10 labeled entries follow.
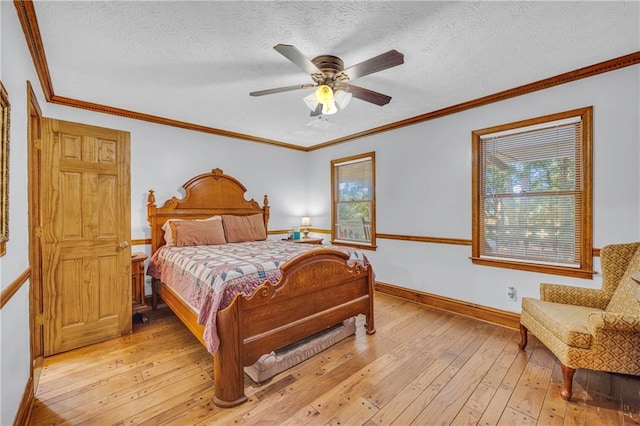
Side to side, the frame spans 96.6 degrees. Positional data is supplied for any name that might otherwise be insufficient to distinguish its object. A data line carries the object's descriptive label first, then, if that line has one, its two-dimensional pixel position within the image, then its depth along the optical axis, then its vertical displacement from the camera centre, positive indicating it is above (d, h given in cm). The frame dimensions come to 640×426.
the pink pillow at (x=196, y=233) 358 -27
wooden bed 193 -83
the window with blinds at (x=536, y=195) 269 +16
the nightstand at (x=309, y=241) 487 -51
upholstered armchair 183 -80
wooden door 257 -21
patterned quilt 200 -49
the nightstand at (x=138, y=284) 331 -85
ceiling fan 194 +105
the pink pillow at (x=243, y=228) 412 -25
